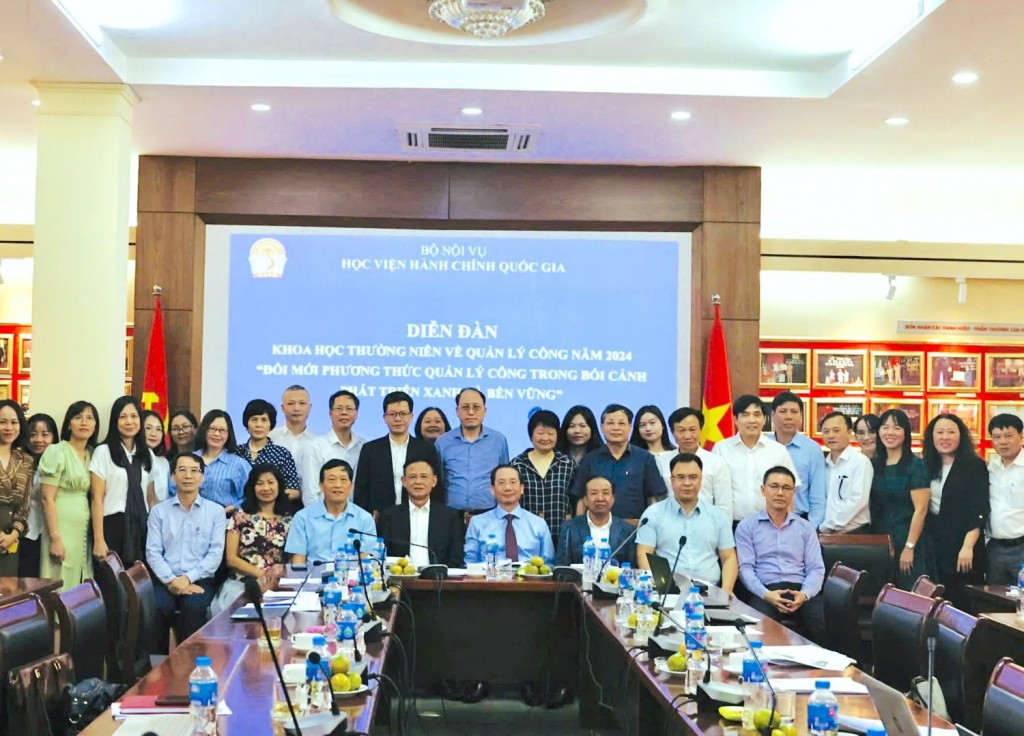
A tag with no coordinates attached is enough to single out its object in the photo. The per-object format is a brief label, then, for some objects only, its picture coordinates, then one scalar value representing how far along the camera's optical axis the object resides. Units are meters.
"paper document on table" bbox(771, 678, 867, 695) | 3.01
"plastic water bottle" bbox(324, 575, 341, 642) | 3.87
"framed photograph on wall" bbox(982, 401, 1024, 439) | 10.54
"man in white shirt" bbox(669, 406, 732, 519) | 6.07
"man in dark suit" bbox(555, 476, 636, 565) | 5.45
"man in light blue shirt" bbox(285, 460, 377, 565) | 5.52
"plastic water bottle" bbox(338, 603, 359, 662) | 3.40
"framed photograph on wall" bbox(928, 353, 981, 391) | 10.36
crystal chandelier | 5.01
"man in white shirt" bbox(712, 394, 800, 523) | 6.22
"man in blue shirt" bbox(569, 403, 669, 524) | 5.91
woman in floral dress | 5.57
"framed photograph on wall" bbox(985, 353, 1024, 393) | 10.49
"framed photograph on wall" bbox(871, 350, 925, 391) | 10.23
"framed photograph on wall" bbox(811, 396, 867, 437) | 10.19
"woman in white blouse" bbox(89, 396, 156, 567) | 5.78
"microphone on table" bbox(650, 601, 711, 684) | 3.06
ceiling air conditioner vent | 7.06
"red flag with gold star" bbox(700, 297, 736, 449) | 7.56
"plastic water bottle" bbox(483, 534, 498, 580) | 5.31
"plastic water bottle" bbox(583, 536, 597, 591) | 5.03
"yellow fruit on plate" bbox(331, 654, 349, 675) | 2.97
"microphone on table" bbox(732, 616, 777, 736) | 2.59
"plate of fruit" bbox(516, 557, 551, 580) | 5.35
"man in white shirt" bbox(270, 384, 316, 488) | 6.66
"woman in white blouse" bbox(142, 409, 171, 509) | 6.00
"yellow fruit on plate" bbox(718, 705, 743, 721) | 2.74
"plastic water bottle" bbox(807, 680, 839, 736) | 2.48
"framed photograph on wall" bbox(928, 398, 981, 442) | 10.41
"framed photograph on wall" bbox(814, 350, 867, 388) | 10.16
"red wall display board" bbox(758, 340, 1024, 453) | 10.16
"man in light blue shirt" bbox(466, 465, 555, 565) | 5.66
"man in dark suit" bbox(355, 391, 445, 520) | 6.15
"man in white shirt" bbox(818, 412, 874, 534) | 6.29
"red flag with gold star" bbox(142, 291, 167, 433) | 7.37
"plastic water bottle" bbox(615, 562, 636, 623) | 4.30
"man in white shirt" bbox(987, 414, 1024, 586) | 5.98
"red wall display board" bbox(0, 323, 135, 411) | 10.58
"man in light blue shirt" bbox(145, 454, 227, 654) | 5.39
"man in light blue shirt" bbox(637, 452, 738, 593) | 5.39
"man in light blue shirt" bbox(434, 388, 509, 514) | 6.27
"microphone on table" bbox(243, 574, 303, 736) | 2.23
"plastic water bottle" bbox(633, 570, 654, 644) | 3.87
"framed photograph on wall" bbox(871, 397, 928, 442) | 10.25
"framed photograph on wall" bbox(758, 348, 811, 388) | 10.16
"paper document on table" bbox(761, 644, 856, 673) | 3.34
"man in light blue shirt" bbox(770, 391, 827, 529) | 6.39
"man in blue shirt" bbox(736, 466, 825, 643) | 5.30
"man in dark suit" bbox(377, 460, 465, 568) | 5.68
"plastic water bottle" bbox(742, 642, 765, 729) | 2.68
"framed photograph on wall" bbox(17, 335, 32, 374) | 10.59
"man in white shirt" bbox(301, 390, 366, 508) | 6.45
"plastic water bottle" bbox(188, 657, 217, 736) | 2.48
